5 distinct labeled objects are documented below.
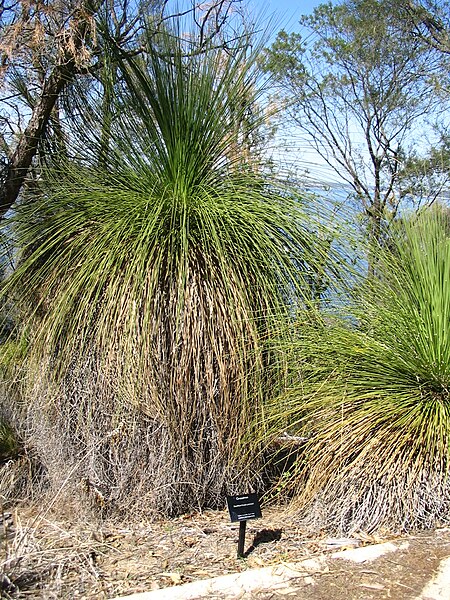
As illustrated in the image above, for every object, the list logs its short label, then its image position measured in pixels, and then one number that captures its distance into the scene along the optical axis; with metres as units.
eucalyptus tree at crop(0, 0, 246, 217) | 3.49
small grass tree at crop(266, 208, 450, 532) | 2.96
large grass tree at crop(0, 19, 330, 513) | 3.01
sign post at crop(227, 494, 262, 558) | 2.67
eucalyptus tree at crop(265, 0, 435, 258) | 12.52
